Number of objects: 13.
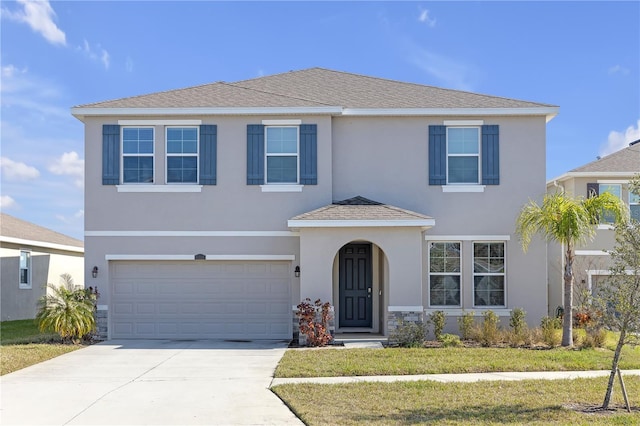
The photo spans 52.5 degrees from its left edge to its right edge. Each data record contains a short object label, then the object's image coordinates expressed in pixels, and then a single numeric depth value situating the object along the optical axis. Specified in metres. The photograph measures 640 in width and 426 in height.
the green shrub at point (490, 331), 14.97
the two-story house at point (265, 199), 16.56
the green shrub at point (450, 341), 14.66
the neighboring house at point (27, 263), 22.69
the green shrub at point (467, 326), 15.61
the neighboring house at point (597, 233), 19.52
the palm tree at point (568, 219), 14.61
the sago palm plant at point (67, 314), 15.10
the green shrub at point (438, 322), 15.58
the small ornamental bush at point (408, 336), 14.59
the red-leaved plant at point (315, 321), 14.66
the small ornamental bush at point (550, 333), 14.50
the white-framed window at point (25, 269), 23.77
